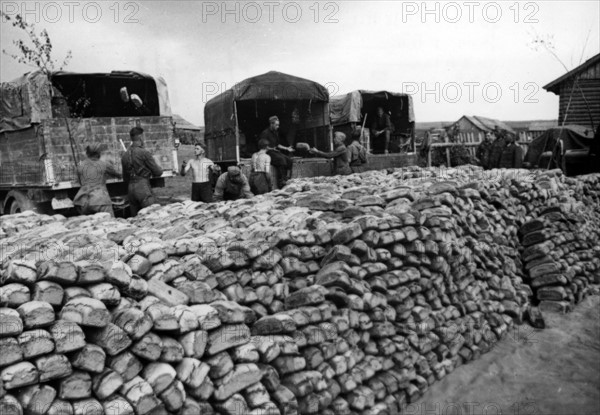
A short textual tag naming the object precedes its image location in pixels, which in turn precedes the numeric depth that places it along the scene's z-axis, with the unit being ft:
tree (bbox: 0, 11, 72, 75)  29.32
